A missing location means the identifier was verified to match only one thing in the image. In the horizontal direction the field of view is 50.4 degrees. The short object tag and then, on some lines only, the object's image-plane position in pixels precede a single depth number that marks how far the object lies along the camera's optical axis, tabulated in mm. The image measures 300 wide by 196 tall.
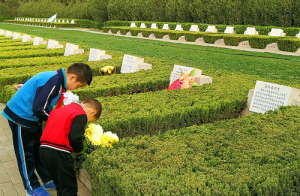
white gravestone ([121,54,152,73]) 8469
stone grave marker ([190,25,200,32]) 23344
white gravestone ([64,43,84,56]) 12180
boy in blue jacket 3334
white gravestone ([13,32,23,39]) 19422
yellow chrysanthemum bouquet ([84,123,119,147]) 3607
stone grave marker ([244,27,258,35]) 19172
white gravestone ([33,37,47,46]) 15789
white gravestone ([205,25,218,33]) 21812
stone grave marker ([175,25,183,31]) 24484
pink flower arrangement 6312
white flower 3254
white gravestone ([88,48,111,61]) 10367
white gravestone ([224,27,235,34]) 20562
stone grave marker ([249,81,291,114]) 5008
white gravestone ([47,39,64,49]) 14023
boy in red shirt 3055
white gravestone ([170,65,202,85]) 6646
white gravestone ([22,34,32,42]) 17609
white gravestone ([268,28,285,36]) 17828
